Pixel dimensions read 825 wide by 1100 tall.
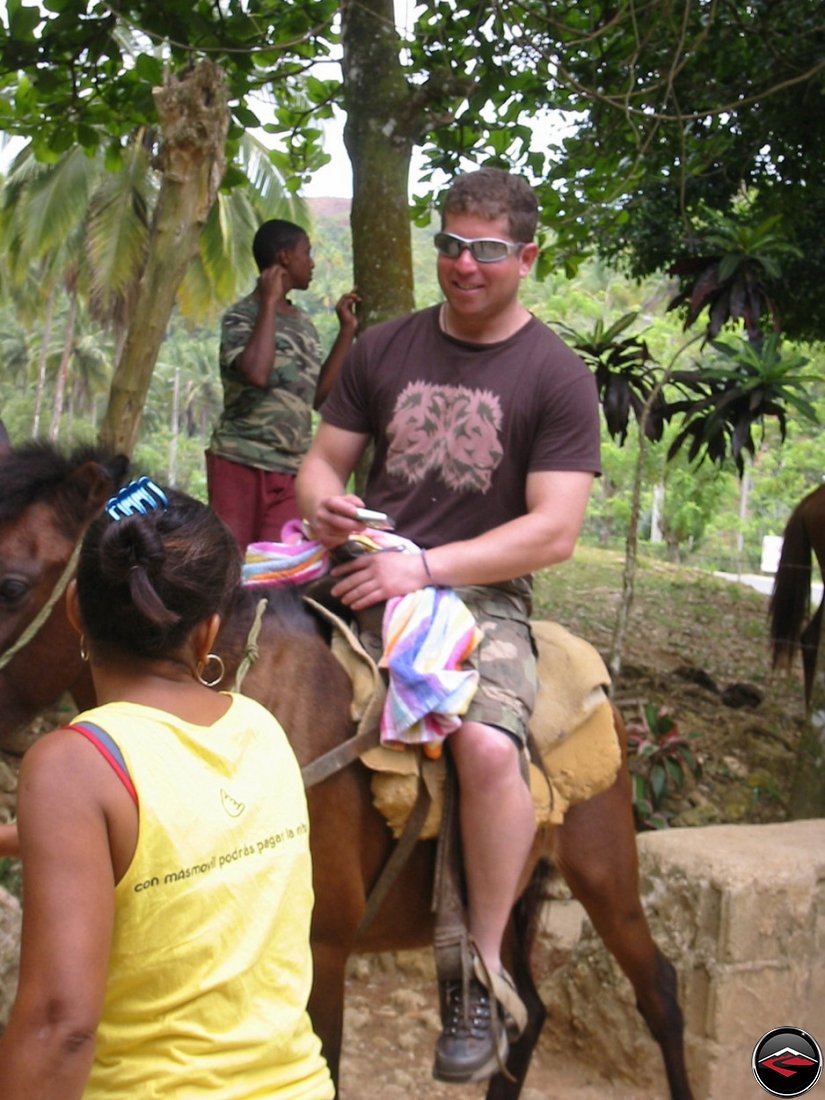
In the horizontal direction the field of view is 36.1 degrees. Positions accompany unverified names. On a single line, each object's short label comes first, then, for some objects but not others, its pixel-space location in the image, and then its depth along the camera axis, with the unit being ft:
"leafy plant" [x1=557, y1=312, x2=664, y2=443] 25.62
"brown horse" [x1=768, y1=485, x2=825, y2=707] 26.45
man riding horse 11.00
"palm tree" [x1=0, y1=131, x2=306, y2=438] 71.92
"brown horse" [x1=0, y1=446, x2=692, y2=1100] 9.71
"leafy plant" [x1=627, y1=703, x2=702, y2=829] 22.48
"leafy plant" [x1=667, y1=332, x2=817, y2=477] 25.09
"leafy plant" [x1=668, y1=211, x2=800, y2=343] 24.57
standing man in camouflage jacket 20.21
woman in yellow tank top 5.26
